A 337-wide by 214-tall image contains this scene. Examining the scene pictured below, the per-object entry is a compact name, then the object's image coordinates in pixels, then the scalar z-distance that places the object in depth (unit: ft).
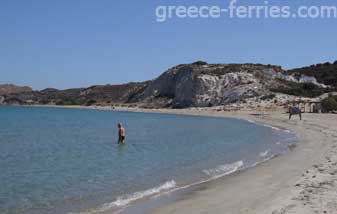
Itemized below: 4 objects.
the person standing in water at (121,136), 91.56
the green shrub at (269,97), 256.93
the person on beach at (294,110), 171.73
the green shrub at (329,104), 188.44
